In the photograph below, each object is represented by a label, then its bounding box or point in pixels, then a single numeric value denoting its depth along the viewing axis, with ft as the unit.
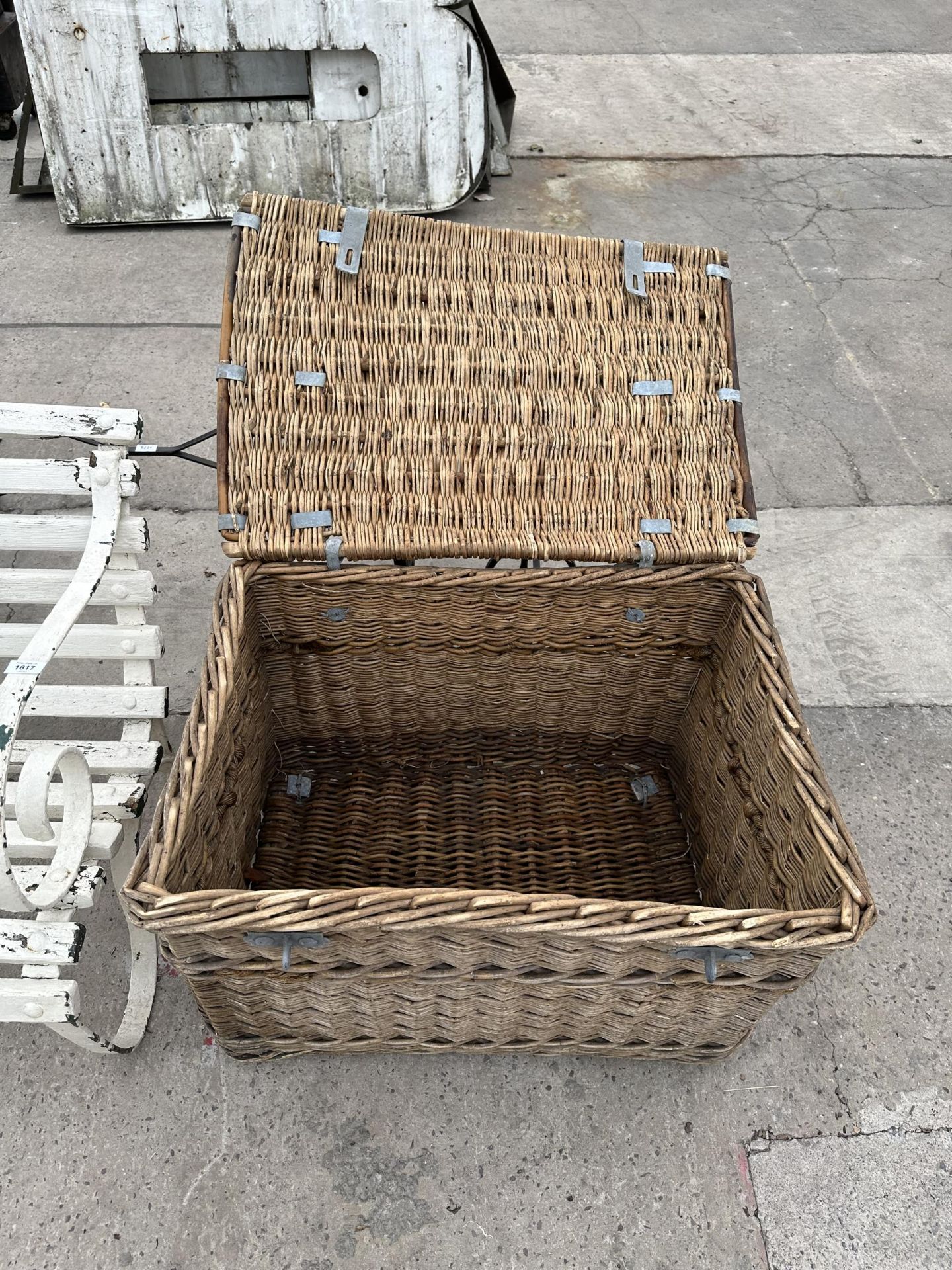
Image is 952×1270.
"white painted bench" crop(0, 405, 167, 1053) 3.92
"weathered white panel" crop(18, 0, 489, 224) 10.32
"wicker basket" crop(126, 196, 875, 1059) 5.17
